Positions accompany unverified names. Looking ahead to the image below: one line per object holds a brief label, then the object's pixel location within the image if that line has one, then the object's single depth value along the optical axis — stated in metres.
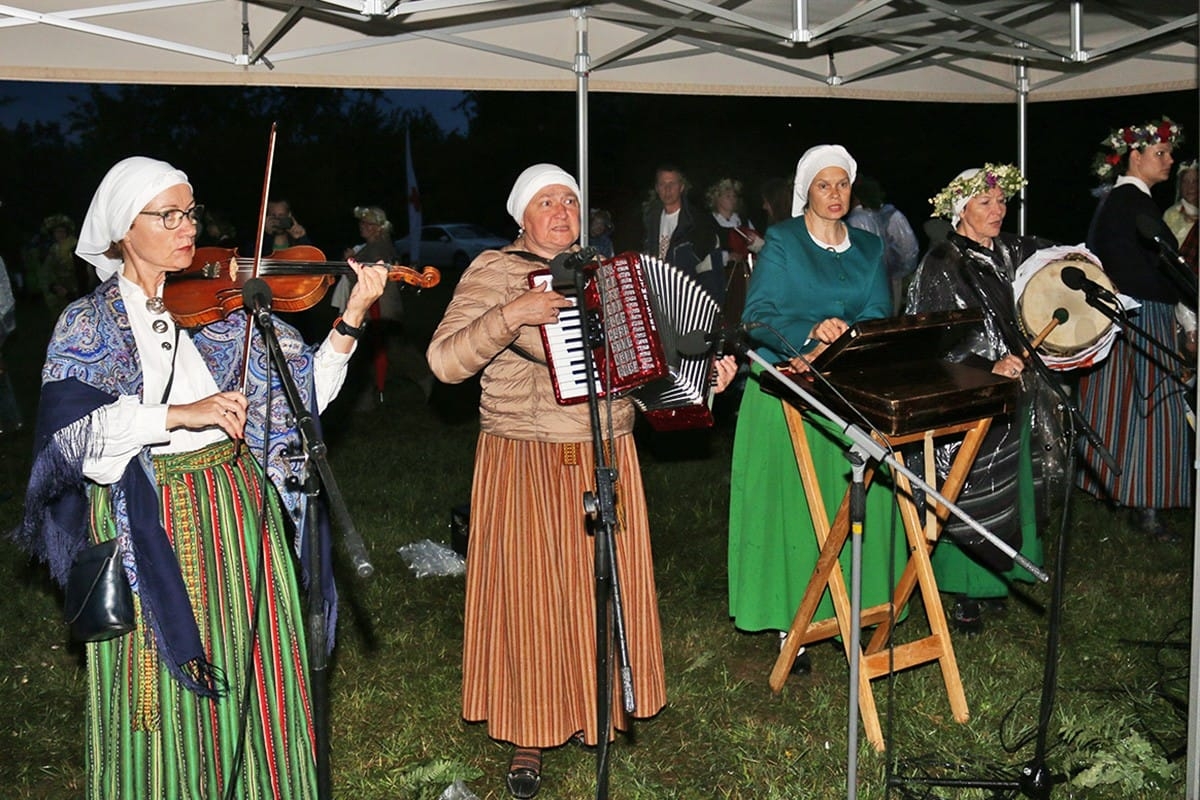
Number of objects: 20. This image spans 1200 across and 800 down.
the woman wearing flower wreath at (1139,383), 6.60
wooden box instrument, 3.96
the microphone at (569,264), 3.15
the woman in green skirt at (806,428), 4.74
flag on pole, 12.82
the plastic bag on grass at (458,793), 4.07
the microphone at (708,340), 3.31
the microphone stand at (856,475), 3.12
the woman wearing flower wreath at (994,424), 5.11
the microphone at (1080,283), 3.87
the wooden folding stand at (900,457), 4.00
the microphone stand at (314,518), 2.51
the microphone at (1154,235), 3.86
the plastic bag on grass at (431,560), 6.59
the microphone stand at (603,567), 2.88
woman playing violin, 3.10
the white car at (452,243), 25.20
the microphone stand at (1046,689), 3.62
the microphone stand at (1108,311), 3.89
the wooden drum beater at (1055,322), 4.61
